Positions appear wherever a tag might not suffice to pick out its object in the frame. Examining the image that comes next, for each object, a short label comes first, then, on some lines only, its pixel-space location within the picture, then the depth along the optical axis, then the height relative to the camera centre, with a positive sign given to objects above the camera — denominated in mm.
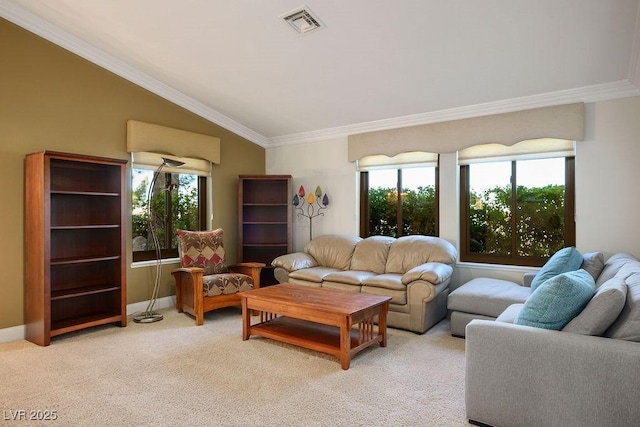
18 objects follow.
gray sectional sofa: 1832 -793
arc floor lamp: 4480 -583
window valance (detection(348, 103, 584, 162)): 3990 +940
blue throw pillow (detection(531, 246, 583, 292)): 3104 -428
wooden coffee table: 3145 -893
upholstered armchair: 4359 -752
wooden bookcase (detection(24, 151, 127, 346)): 3648 -308
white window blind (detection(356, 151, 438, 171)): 4992 +699
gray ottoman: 3521 -818
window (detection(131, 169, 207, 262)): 4879 +80
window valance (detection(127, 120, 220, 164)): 4637 +927
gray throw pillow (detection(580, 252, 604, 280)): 3248 -443
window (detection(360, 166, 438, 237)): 5121 +155
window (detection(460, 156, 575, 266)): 4246 +28
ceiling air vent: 3270 +1678
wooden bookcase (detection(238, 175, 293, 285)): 5766 -72
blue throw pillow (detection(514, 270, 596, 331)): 2086 -487
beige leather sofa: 3943 -685
